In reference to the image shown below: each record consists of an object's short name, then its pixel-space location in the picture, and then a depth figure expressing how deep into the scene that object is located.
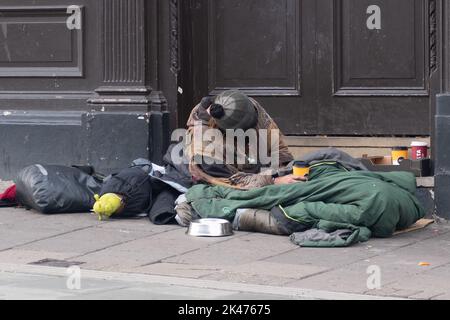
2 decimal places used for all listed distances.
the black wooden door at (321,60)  14.73
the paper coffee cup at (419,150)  14.34
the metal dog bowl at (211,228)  12.93
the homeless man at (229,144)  13.47
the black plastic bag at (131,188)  13.77
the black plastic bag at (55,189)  14.19
